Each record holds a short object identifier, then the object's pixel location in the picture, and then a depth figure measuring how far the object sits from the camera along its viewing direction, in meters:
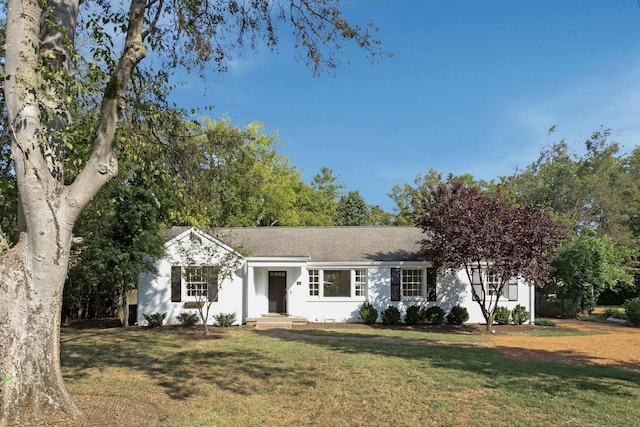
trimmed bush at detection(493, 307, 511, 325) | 21.05
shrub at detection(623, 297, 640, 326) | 21.84
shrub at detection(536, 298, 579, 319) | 25.00
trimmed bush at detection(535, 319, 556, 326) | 21.56
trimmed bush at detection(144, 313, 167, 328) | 19.55
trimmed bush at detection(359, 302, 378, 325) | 20.69
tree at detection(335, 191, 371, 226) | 48.97
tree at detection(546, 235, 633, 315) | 24.28
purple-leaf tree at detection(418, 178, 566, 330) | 17.61
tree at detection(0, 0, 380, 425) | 5.89
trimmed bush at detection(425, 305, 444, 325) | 20.86
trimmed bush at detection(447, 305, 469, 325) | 20.83
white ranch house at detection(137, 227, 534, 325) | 20.12
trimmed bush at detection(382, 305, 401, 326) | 20.69
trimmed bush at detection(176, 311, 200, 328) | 19.69
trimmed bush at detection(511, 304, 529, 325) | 21.22
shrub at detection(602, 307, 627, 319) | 24.48
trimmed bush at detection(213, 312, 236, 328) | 19.69
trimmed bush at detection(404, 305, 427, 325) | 20.73
